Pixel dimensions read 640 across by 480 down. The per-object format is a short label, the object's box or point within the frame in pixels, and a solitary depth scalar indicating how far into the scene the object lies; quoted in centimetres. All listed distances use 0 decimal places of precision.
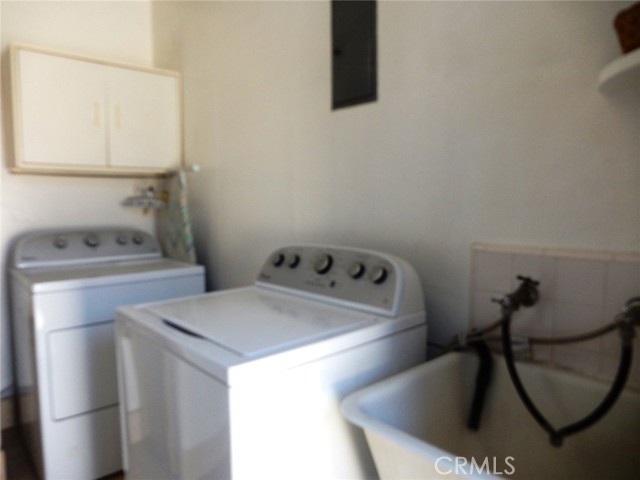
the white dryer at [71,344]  173
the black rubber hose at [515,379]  98
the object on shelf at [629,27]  81
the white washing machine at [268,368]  92
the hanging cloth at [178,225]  223
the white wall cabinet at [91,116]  197
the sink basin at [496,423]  88
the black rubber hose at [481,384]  116
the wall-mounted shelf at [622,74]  80
